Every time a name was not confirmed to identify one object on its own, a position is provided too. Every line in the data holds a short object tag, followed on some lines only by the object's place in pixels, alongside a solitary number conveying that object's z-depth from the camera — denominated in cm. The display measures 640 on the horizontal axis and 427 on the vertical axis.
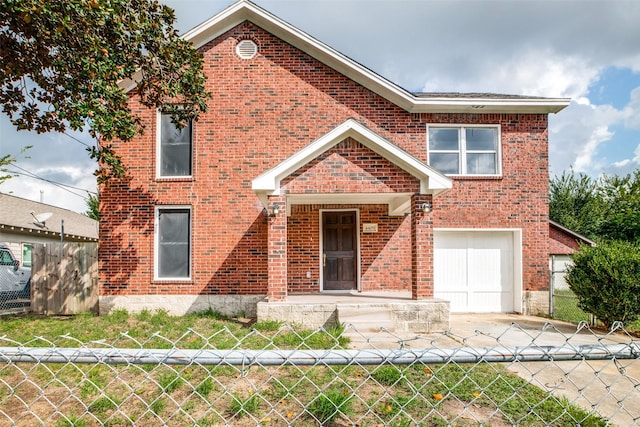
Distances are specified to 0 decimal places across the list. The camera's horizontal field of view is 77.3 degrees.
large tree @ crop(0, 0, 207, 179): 707
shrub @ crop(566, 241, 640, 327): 835
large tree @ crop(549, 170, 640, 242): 2278
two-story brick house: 1047
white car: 1113
